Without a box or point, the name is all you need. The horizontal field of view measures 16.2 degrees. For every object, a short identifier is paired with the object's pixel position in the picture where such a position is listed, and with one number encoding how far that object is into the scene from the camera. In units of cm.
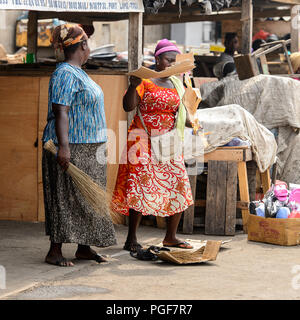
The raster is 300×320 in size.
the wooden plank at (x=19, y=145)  1225
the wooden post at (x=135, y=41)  1178
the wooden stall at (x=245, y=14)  1490
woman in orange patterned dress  979
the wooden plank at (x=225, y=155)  1187
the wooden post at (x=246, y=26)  1474
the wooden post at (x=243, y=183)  1189
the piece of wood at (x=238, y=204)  1189
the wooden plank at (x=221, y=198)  1175
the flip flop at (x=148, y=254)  946
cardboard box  1074
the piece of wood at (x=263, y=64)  1621
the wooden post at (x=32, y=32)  1597
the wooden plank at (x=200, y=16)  1823
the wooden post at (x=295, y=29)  1650
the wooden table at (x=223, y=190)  1176
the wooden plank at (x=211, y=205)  1179
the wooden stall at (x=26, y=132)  1209
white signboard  934
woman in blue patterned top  845
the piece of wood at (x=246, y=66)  1477
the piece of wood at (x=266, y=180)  1296
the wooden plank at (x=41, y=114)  1218
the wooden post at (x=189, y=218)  1184
